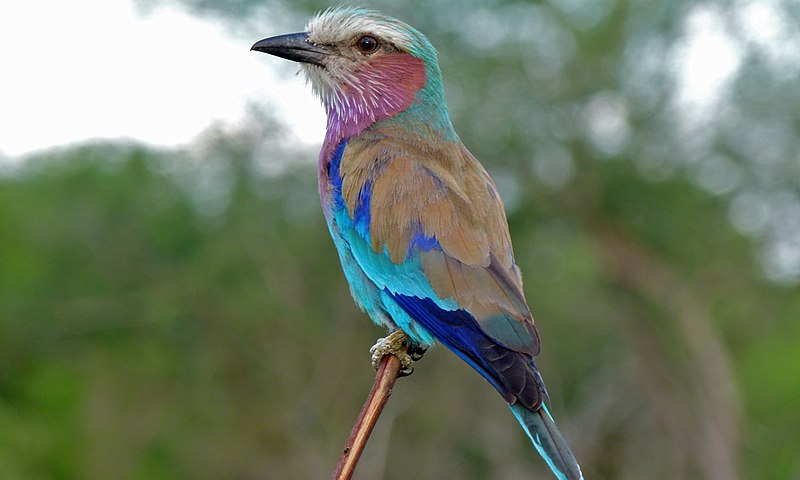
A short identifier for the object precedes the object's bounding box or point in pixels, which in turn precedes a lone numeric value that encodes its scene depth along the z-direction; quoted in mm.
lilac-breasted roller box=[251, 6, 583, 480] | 6559
